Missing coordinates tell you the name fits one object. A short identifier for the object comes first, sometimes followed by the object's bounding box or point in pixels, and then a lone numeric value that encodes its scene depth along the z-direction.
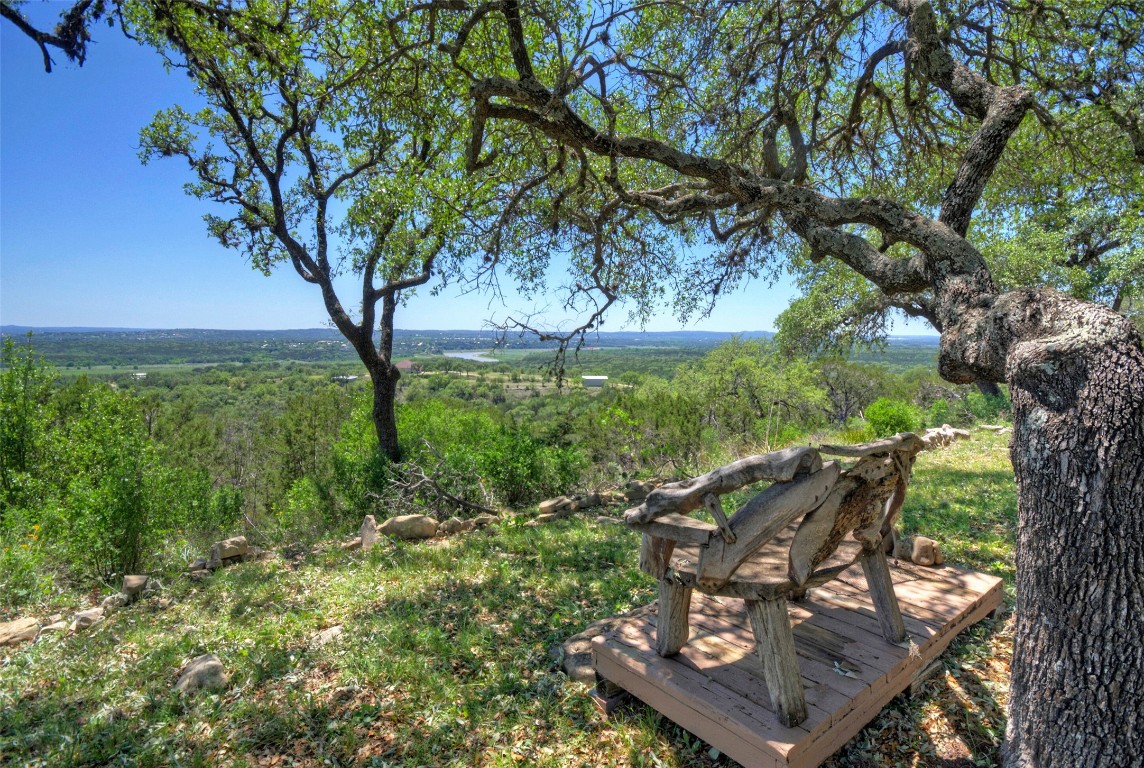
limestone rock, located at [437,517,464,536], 5.62
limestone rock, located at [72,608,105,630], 3.64
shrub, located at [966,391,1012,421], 12.13
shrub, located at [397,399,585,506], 6.76
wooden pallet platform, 2.03
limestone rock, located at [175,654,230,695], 2.72
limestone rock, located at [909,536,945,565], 3.42
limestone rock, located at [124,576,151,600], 4.17
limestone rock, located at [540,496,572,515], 6.34
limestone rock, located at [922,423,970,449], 9.92
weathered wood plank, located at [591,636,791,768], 1.94
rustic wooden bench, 1.99
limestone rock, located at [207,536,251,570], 4.87
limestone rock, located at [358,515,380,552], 5.20
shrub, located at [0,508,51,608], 3.94
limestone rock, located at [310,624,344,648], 3.17
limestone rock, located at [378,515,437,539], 5.37
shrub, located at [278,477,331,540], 9.28
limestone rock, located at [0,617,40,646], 3.30
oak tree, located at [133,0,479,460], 4.84
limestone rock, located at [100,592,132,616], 3.92
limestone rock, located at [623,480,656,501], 6.78
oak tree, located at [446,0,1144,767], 1.69
